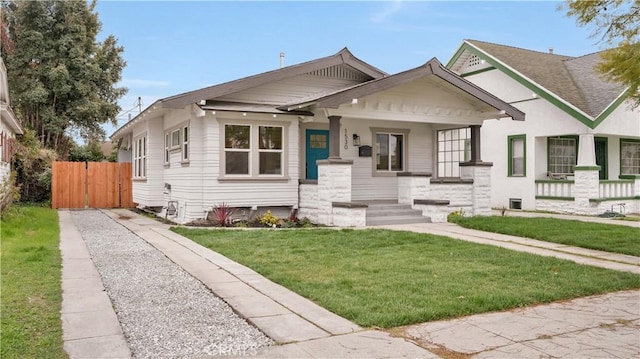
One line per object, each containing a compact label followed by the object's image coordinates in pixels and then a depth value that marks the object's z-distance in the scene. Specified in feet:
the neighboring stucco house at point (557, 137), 52.11
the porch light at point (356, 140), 48.47
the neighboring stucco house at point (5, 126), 44.42
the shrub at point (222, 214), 40.63
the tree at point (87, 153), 90.89
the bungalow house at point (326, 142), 40.75
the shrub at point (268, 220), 41.19
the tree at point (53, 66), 77.66
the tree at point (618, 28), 27.09
